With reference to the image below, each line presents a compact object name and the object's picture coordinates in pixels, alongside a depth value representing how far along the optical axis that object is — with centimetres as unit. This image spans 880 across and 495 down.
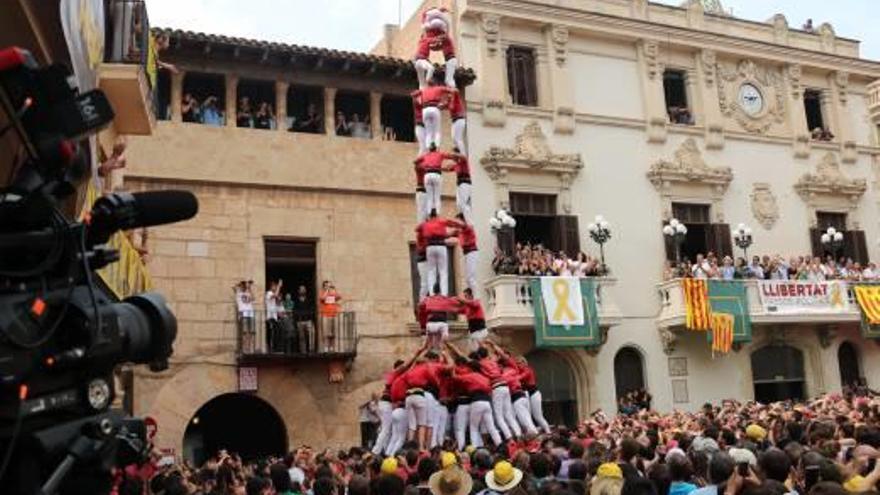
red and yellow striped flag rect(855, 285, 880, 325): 2623
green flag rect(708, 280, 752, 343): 2430
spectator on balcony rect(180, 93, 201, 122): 2083
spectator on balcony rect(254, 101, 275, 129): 2162
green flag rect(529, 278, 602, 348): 2214
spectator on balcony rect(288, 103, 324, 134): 2225
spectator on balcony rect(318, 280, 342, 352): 2070
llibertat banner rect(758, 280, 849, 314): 2505
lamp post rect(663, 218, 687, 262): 2456
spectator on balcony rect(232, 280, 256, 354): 1995
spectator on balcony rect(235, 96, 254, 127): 2147
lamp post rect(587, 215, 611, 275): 2372
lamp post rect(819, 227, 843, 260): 2697
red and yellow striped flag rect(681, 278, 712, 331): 2389
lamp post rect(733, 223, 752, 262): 2547
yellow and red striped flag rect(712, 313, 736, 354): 2389
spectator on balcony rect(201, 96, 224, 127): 2109
